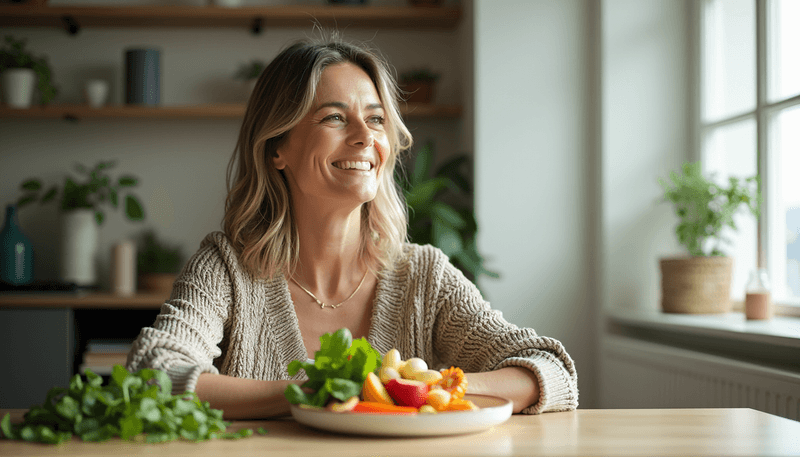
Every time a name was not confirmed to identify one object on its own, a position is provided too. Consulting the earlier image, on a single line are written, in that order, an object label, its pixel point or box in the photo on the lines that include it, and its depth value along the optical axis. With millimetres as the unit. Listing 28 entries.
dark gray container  3367
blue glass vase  3281
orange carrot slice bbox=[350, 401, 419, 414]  908
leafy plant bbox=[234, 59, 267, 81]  3480
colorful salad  929
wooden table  842
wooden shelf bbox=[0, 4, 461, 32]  3328
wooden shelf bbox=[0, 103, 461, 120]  3326
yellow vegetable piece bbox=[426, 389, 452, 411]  942
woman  1521
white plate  877
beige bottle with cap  2238
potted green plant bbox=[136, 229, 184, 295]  3326
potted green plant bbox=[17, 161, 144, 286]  3393
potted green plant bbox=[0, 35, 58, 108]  3336
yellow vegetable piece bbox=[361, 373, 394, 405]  933
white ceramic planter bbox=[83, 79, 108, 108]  3371
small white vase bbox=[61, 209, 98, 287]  3391
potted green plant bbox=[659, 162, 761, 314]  2520
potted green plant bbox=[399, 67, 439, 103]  3475
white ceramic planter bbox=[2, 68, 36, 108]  3332
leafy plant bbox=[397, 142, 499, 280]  2943
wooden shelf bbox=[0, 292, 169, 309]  3023
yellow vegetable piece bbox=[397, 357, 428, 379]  972
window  2355
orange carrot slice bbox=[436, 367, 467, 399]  973
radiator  1859
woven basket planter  2553
